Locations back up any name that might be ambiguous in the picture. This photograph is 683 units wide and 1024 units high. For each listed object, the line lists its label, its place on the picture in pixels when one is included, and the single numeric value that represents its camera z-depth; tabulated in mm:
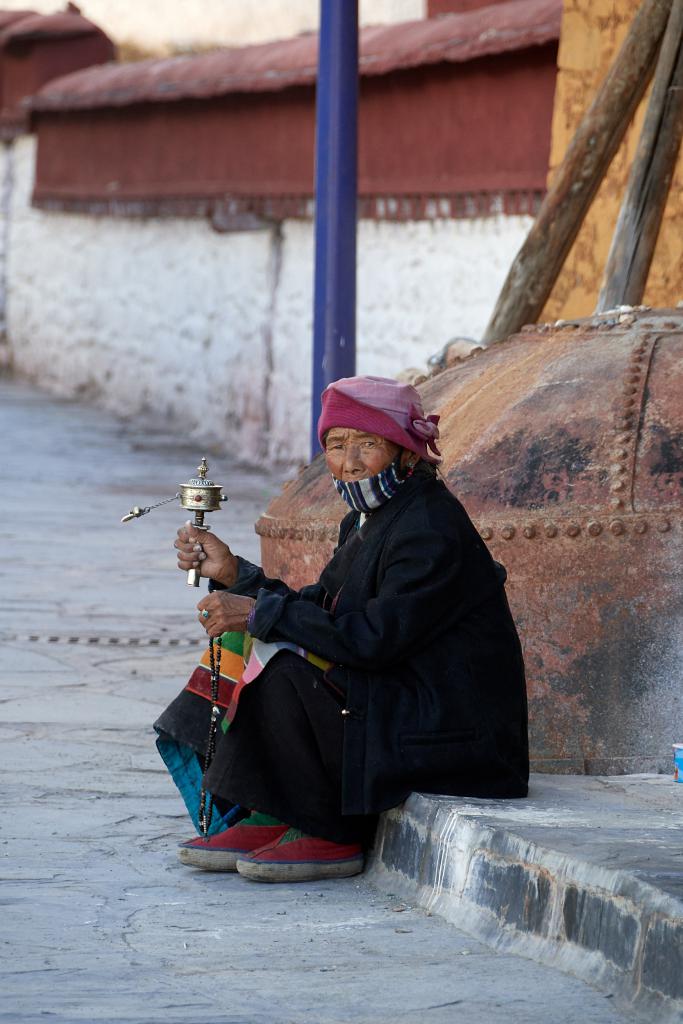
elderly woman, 8437
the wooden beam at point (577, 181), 14195
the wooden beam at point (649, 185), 13625
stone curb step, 6695
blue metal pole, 17172
